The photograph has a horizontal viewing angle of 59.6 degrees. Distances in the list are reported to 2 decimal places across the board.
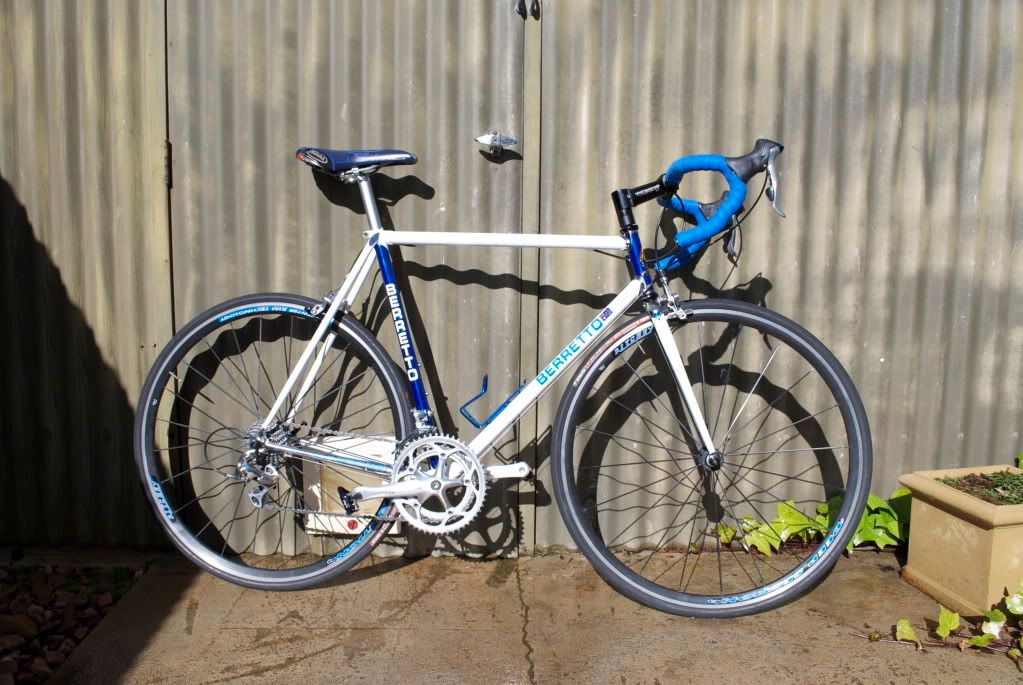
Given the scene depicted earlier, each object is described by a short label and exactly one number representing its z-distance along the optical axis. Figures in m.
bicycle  3.32
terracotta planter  3.23
